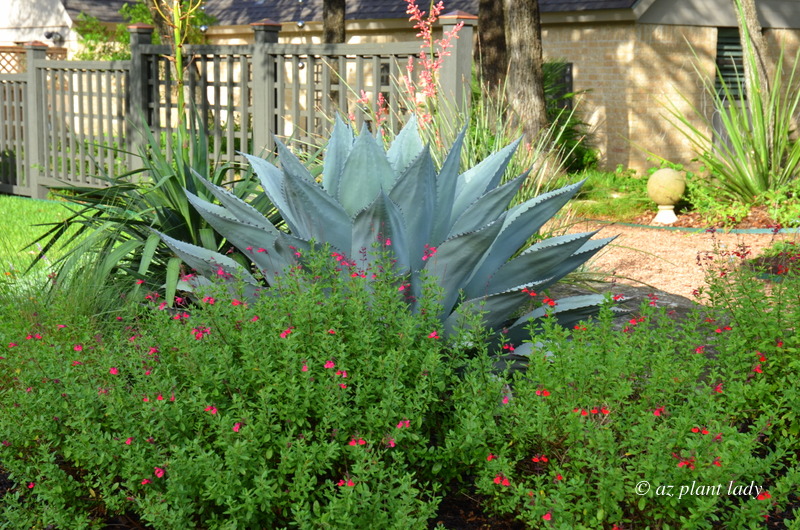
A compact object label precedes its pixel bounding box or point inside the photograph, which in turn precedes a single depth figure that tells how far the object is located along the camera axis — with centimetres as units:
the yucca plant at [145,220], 485
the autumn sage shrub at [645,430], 263
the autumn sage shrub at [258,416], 265
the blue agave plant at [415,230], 372
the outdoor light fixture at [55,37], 2473
